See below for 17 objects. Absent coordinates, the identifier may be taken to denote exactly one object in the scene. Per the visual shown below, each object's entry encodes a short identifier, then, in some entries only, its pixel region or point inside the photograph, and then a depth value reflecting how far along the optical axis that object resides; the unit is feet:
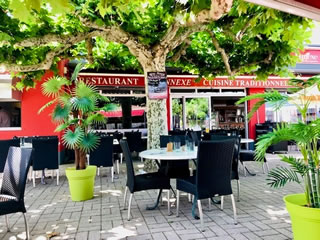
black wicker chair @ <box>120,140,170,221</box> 10.33
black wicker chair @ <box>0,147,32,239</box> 7.80
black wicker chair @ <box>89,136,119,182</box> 16.85
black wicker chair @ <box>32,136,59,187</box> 16.61
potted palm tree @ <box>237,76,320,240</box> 6.09
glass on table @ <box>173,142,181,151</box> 13.21
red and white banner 29.23
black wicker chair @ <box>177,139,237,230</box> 8.86
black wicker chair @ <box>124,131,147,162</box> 22.61
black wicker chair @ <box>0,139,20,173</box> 16.50
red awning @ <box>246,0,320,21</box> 7.71
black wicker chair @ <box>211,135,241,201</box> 12.02
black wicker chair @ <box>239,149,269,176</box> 16.96
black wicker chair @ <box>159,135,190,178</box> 13.16
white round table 10.21
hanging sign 18.47
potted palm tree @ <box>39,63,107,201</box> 12.82
